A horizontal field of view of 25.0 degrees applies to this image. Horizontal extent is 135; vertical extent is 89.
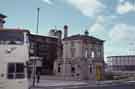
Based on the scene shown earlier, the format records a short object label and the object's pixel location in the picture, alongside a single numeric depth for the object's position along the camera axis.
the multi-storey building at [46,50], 67.95
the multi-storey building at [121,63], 118.19
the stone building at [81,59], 63.06
